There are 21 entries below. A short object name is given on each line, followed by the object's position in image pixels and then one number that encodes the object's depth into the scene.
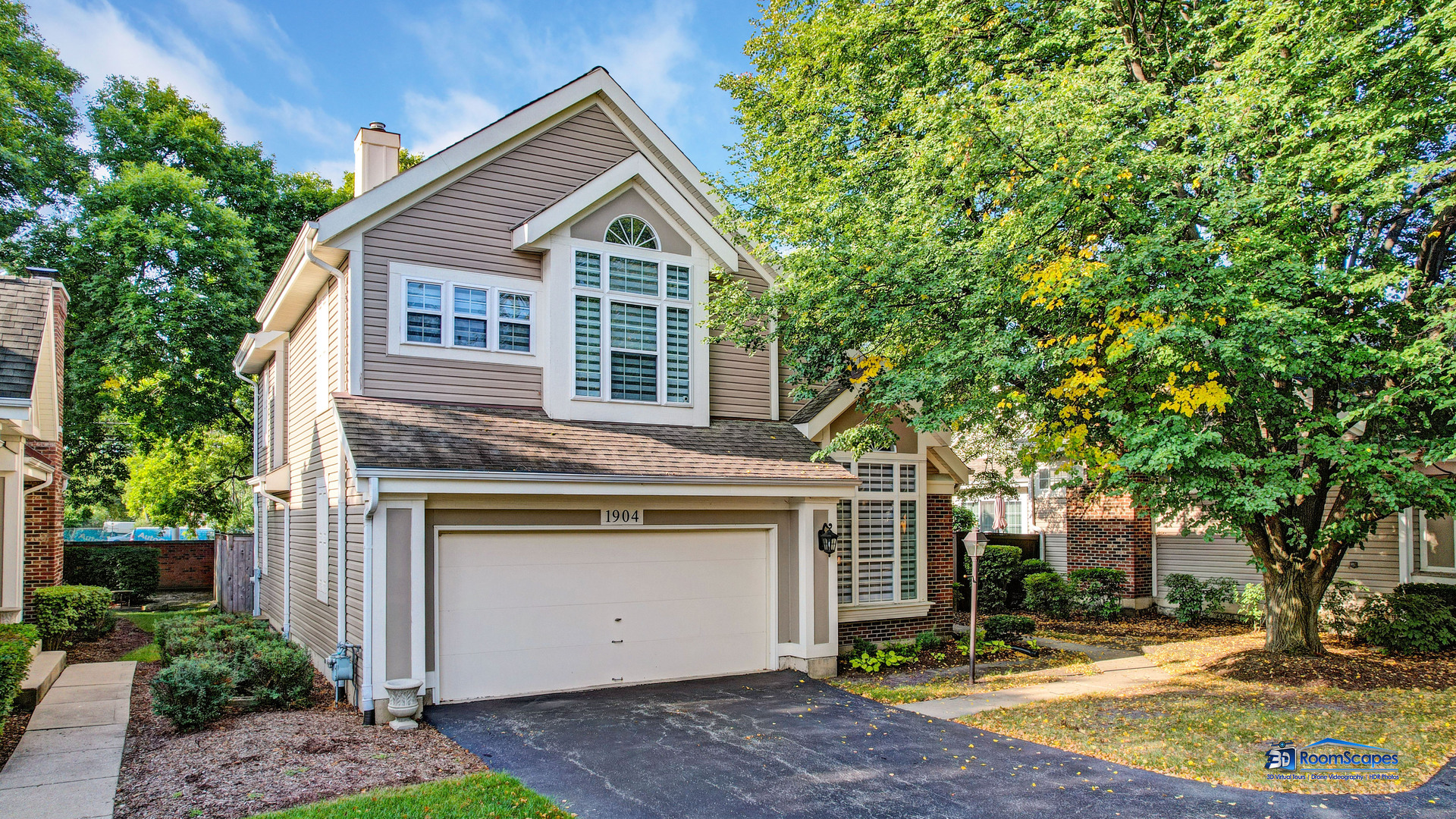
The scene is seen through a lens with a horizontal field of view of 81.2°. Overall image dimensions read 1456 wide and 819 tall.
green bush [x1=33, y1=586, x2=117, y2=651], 13.86
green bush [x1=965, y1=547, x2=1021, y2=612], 19.62
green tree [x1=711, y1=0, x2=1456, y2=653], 9.07
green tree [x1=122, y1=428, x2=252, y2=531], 29.28
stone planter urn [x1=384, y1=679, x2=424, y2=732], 8.55
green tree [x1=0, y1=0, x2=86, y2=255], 21.31
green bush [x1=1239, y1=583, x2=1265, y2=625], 16.02
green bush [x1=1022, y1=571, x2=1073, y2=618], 18.70
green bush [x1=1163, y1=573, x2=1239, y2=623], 17.17
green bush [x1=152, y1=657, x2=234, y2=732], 8.41
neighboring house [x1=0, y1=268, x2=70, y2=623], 9.40
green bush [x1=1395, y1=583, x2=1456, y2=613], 13.65
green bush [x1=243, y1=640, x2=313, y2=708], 9.43
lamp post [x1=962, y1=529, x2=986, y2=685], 11.22
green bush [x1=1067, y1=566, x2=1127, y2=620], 18.34
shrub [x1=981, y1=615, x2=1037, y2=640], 14.74
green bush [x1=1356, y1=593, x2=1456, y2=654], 13.18
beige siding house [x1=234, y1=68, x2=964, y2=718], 9.69
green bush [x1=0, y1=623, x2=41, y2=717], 7.52
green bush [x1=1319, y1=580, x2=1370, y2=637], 14.54
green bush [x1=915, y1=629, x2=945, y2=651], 13.22
